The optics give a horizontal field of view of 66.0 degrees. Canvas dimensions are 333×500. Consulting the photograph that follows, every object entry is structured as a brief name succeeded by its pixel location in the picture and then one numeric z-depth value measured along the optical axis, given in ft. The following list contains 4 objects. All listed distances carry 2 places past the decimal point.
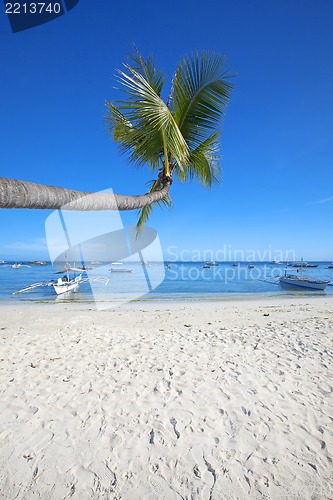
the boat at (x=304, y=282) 89.20
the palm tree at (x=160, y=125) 11.05
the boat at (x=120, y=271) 175.21
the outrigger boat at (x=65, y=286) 75.41
